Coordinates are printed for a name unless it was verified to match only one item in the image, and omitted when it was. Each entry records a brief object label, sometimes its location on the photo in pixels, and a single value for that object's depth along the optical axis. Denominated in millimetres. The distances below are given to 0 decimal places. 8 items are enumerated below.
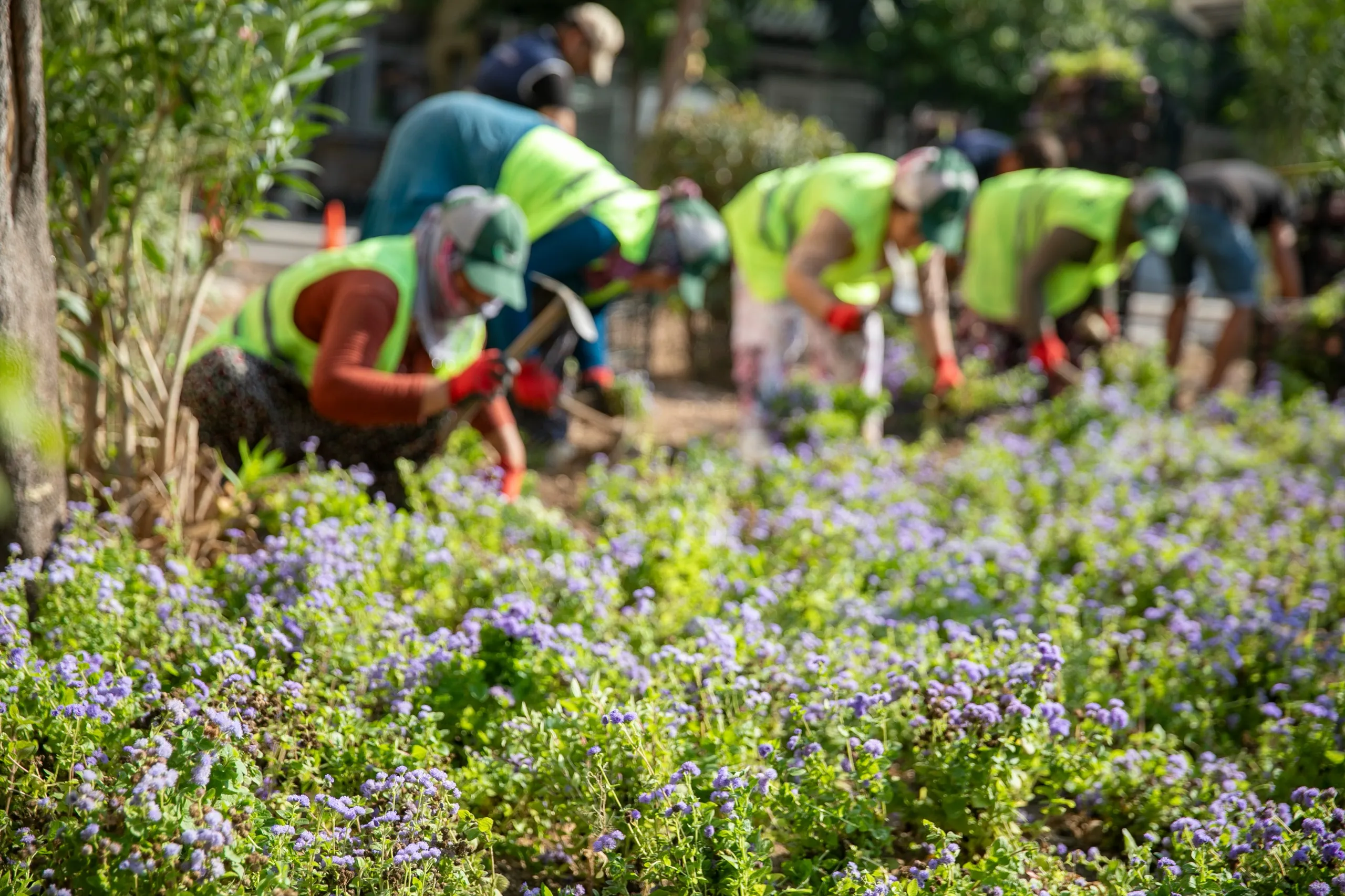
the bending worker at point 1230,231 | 7426
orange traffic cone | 5047
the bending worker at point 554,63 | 5250
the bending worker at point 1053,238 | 5969
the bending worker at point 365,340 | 3301
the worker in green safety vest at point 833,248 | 4730
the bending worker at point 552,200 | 4539
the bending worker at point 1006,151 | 7527
